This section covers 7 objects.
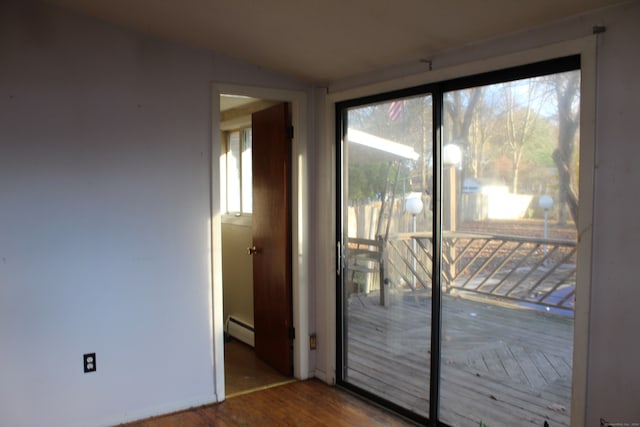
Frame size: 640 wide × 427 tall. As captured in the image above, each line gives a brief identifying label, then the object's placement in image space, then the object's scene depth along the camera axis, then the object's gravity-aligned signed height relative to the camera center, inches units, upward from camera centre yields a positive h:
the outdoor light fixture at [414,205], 119.8 -2.8
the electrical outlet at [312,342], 150.6 -45.0
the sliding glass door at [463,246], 94.3 -11.8
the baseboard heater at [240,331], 181.5 -51.4
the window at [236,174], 183.8 +7.7
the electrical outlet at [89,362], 118.2 -40.1
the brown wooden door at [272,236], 149.2 -13.1
